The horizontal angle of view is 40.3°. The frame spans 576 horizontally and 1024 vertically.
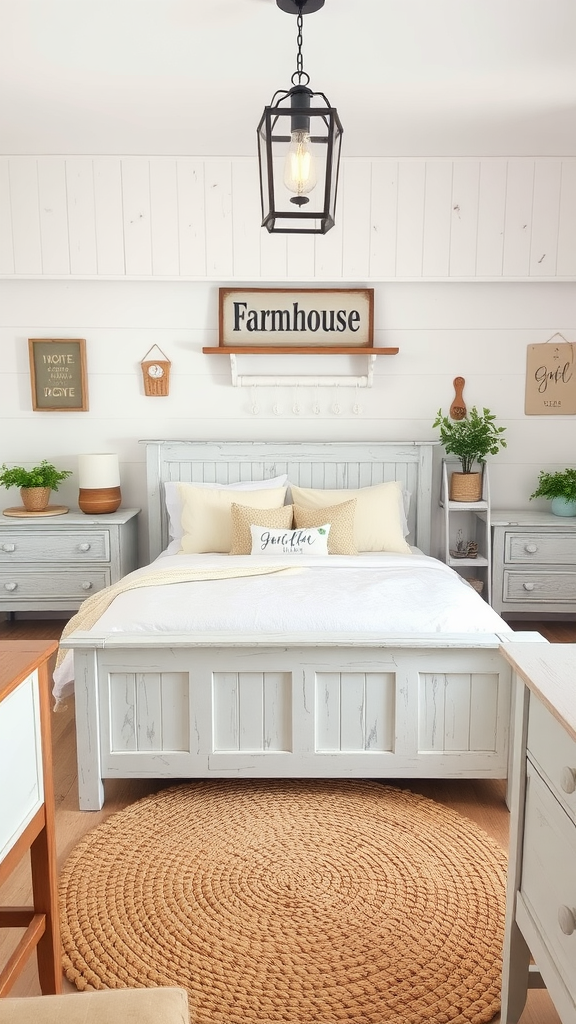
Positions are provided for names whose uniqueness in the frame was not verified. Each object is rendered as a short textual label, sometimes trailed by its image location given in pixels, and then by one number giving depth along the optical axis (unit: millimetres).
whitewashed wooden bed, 2537
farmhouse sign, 4352
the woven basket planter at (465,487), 4250
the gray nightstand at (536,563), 4141
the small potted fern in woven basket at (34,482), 4234
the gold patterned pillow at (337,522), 3719
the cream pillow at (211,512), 3869
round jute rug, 1799
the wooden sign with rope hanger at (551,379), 4406
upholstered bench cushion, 1054
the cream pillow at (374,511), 3891
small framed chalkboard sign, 4395
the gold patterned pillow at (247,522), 3709
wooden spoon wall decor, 4445
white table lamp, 4254
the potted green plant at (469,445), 4211
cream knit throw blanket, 3035
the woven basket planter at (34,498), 4250
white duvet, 2656
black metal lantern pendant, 1943
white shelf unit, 4156
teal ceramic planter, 4316
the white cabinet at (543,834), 1279
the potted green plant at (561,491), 4273
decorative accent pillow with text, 3572
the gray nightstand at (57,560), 4133
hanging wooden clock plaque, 4383
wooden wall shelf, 4270
